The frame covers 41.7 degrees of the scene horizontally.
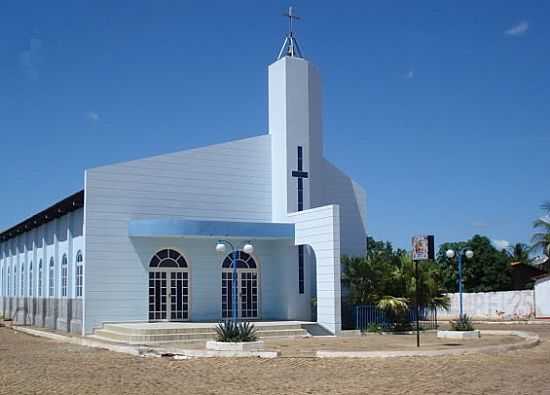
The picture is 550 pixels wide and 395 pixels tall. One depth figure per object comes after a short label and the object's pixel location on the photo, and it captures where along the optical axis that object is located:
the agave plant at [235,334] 19.06
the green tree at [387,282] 25.81
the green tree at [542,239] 44.44
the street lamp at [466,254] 24.10
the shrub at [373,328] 25.58
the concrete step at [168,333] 21.56
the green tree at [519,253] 57.62
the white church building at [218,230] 24.89
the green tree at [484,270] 51.94
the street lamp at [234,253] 20.30
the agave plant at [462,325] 22.86
